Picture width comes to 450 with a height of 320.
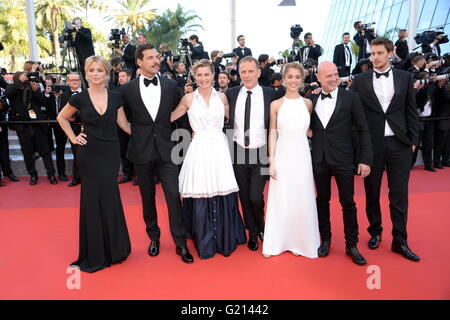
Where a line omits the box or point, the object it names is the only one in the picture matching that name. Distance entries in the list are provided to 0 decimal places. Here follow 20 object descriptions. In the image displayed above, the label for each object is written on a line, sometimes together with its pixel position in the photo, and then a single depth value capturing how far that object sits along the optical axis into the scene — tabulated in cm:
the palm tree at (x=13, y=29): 2325
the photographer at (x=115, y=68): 638
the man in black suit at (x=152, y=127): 303
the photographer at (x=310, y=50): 794
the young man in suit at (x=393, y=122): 307
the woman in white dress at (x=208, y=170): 313
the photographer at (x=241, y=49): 853
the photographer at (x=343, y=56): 855
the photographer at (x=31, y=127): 612
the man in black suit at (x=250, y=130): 318
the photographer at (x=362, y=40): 790
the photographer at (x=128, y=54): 738
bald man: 295
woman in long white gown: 305
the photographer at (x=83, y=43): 692
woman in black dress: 291
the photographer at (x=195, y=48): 798
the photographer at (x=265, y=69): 720
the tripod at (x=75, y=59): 699
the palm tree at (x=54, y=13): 2509
